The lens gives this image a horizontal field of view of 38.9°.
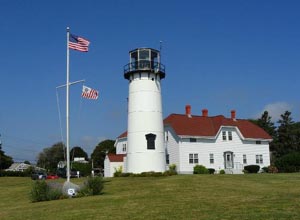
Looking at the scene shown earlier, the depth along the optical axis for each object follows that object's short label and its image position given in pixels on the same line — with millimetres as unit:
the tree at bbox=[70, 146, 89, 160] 112912
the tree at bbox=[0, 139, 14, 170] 85969
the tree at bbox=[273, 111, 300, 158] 74188
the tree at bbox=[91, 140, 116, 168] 91625
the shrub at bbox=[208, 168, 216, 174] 46119
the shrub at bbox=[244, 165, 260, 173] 48688
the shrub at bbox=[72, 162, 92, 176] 63406
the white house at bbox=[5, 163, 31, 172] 118500
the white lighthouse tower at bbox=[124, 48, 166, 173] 39312
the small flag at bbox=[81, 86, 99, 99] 26891
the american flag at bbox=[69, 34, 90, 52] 26969
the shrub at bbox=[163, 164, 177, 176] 38453
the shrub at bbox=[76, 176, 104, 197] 23608
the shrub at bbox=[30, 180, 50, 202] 22812
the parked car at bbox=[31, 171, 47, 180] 49812
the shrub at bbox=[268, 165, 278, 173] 48150
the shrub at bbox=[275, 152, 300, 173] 47969
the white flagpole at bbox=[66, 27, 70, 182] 24842
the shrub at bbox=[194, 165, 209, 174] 44875
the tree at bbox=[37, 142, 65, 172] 111875
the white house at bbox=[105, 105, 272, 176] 46188
